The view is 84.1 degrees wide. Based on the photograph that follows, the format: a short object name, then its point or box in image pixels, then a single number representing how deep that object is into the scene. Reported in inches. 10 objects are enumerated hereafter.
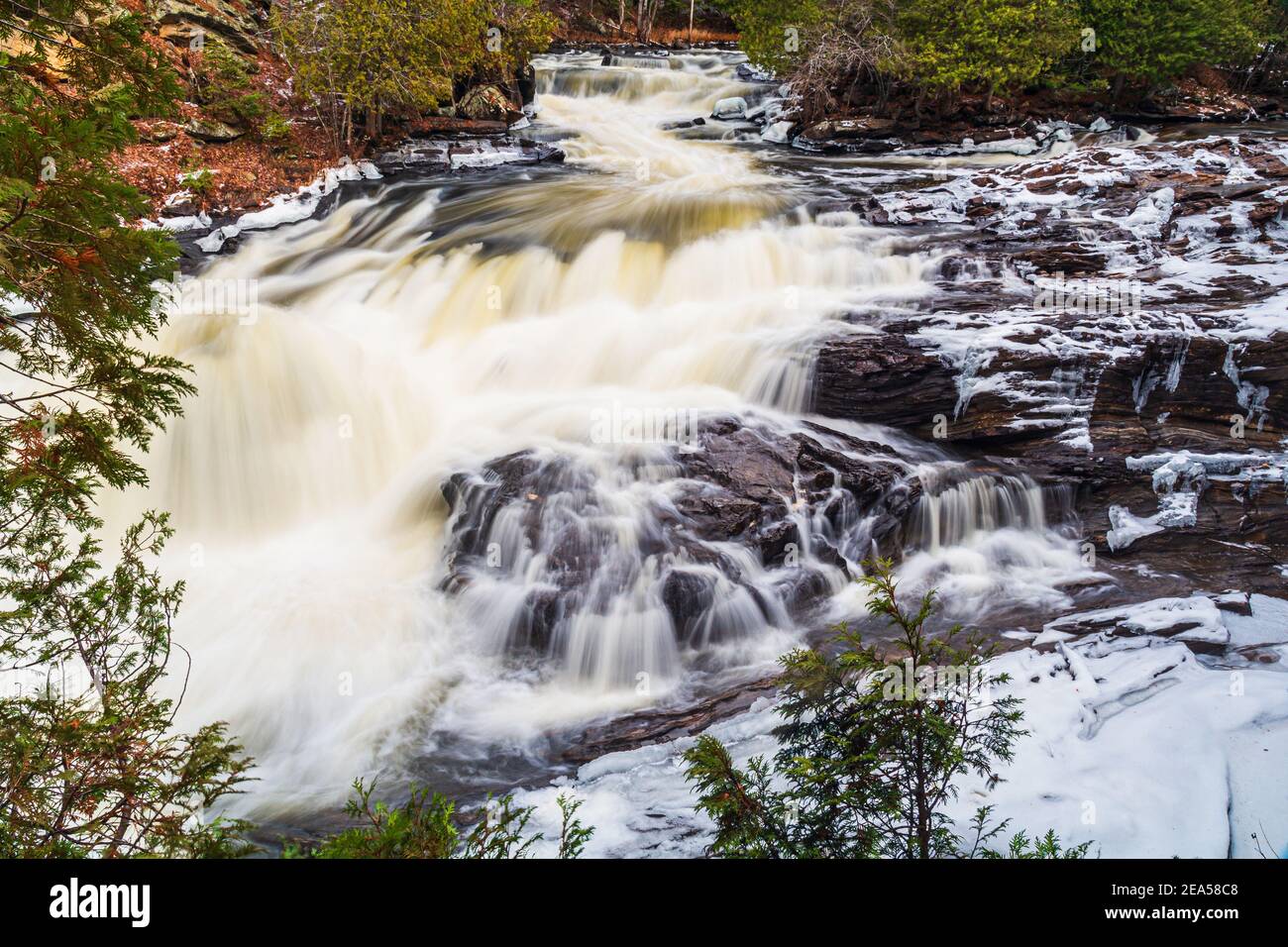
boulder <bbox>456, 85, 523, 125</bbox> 757.3
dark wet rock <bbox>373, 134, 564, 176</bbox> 681.0
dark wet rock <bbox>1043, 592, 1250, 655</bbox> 231.1
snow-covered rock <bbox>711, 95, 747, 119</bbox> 859.4
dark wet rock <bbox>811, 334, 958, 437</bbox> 342.0
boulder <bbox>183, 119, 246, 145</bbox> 611.8
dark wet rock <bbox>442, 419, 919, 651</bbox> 273.3
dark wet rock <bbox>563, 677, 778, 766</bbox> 222.2
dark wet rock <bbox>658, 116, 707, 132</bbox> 821.2
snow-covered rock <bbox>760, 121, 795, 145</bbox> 791.7
